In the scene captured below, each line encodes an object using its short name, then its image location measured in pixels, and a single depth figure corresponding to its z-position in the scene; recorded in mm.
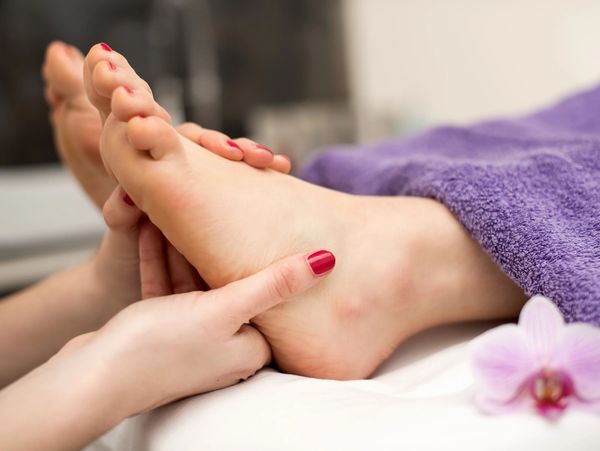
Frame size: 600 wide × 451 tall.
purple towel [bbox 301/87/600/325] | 495
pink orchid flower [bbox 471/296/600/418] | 399
